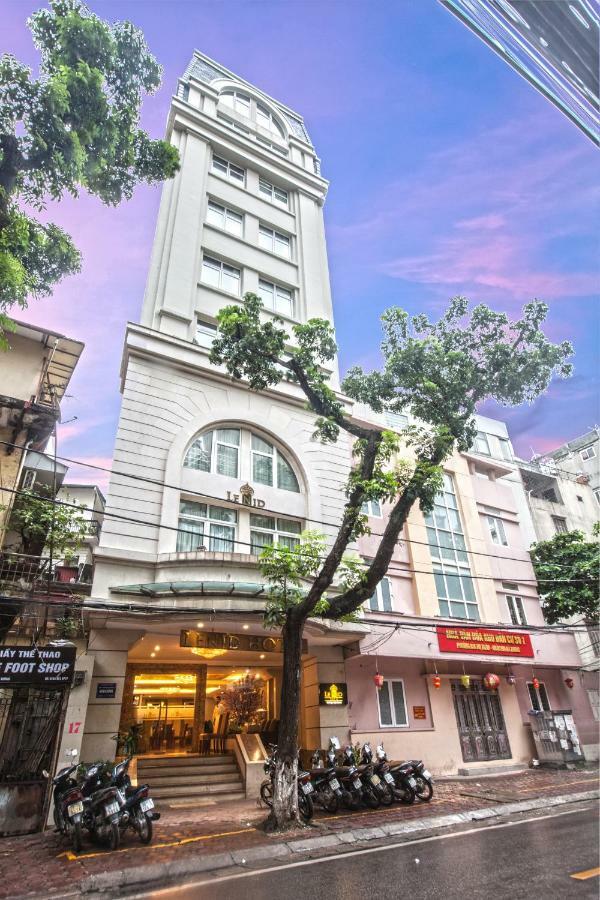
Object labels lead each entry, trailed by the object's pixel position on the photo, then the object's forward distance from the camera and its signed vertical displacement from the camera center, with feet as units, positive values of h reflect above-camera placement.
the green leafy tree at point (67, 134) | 25.38 +30.16
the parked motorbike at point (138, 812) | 24.68 -3.18
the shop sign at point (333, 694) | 42.63 +2.82
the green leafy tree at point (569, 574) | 62.08 +16.87
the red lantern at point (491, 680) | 51.19 +3.98
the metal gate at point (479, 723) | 50.11 +0.19
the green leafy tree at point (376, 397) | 30.14 +21.75
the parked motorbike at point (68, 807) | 23.66 -2.76
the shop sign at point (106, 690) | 34.66 +3.15
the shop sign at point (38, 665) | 28.35 +4.08
